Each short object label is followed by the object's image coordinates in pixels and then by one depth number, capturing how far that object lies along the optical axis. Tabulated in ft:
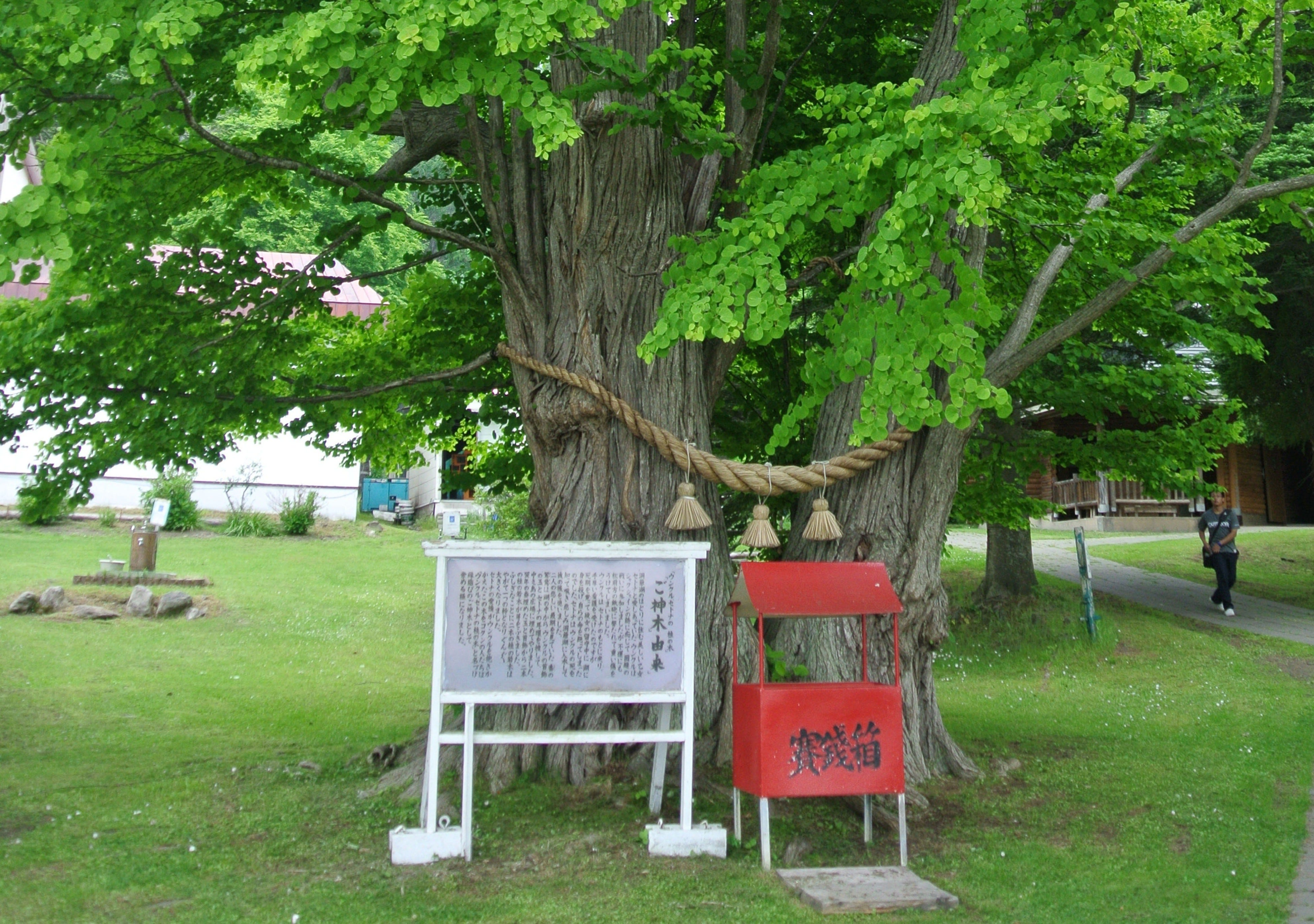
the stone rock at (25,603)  50.24
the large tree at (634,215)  18.53
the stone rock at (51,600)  50.93
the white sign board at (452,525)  75.72
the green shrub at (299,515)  80.12
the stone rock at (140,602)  52.39
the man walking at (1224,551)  54.90
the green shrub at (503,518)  62.80
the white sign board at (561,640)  19.10
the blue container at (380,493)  101.45
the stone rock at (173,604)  52.49
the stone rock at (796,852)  19.53
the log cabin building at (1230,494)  86.17
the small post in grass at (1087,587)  49.14
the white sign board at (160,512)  70.74
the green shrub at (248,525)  78.02
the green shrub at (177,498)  76.28
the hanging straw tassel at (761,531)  22.02
